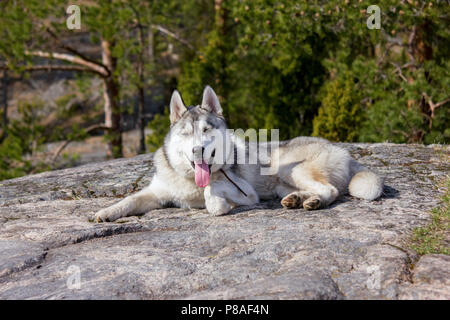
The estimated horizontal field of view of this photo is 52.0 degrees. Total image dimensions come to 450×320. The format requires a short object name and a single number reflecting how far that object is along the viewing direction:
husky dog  4.61
